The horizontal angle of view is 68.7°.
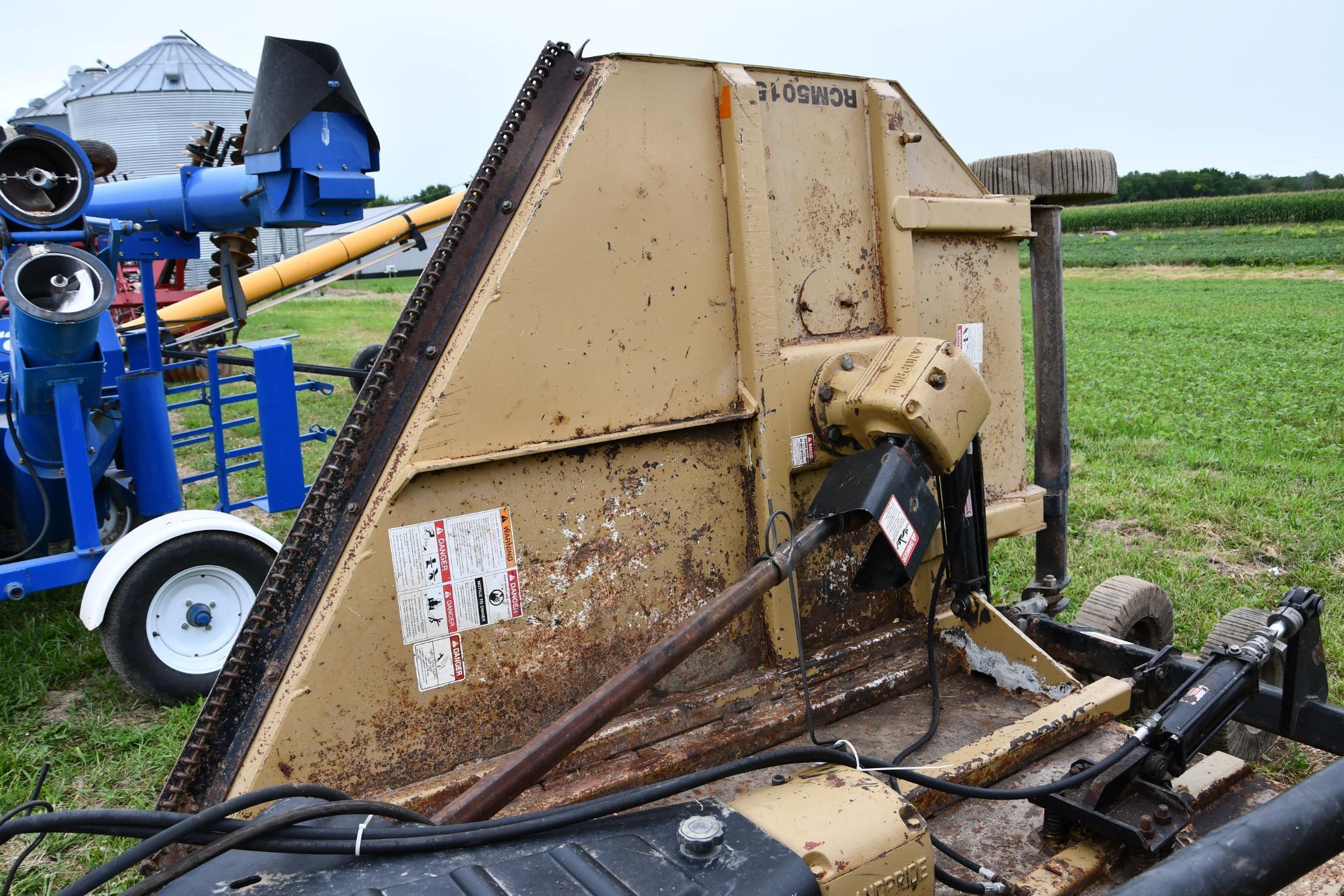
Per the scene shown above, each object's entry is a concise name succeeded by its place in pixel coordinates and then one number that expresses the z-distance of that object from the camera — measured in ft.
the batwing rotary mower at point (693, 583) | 5.90
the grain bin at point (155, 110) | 81.35
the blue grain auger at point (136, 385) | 12.43
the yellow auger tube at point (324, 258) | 23.81
